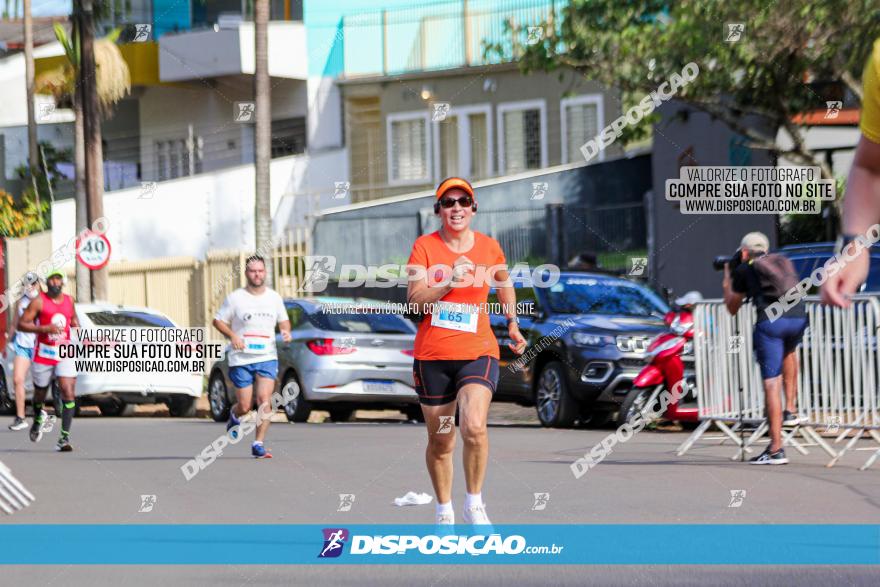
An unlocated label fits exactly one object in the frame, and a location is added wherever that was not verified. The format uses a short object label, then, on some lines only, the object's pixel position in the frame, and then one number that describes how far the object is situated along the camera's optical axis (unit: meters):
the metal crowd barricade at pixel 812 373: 13.05
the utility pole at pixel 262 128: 26.50
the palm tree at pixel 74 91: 30.27
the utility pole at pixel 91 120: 28.34
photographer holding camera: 13.10
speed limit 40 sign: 28.34
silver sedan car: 20.19
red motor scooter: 16.50
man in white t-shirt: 15.12
